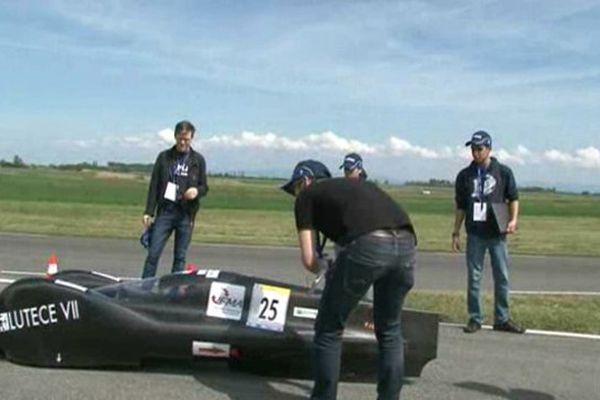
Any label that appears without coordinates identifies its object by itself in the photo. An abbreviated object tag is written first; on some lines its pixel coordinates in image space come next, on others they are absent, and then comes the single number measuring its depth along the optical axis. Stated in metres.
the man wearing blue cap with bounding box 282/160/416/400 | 4.23
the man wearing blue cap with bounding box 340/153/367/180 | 5.18
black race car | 5.22
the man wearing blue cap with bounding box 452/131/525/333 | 7.35
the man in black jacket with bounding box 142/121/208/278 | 7.74
